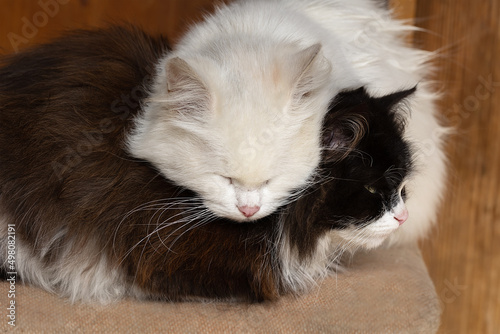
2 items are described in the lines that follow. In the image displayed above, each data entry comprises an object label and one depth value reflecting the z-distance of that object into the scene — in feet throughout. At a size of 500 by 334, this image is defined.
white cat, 3.26
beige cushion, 3.40
